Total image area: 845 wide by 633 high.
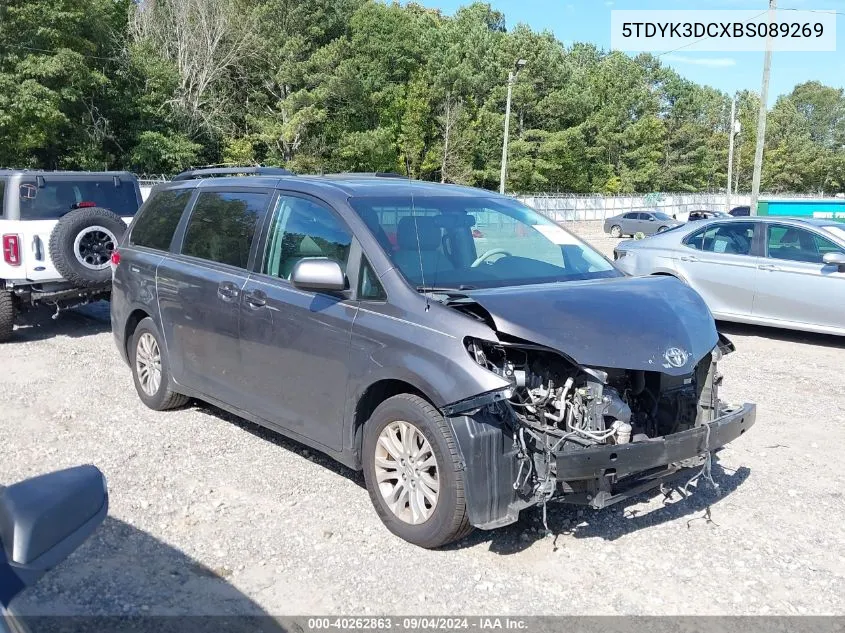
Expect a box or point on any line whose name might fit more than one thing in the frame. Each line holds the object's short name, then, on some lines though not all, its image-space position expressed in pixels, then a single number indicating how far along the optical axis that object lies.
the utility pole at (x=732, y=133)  52.53
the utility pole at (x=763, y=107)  23.14
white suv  8.65
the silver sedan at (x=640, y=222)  37.84
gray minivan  3.70
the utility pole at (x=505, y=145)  39.34
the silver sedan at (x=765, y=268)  9.01
